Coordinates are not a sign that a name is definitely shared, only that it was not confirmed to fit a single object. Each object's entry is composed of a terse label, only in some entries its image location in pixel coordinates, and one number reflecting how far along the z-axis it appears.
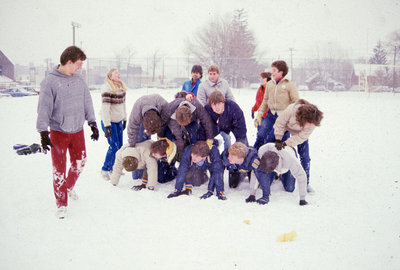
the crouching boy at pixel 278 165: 3.84
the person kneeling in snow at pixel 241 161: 3.94
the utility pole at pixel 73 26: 25.20
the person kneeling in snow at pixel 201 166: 3.98
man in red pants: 3.14
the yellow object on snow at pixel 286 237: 2.96
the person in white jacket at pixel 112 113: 4.55
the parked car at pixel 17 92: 20.89
